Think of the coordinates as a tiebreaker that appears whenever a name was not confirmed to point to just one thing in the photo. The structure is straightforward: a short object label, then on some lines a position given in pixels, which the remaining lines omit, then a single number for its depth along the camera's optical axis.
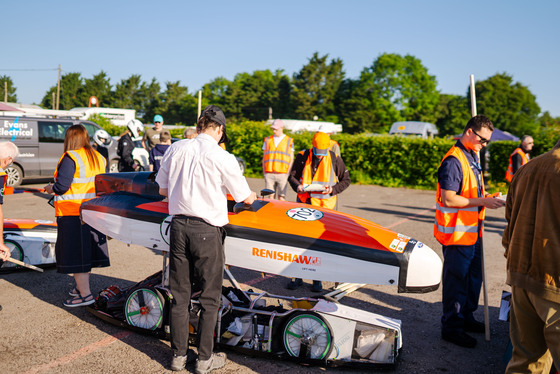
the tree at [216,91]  86.12
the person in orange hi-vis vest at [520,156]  9.36
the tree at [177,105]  84.12
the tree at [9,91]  80.72
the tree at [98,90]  83.69
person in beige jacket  2.43
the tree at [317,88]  74.56
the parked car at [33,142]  13.45
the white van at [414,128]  41.56
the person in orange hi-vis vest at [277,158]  8.55
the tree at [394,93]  64.75
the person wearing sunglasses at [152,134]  10.30
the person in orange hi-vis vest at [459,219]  4.02
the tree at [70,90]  84.12
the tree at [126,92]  83.44
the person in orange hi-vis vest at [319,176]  5.60
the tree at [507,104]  62.50
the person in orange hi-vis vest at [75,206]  4.66
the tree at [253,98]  81.19
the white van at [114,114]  28.88
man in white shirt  3.35
